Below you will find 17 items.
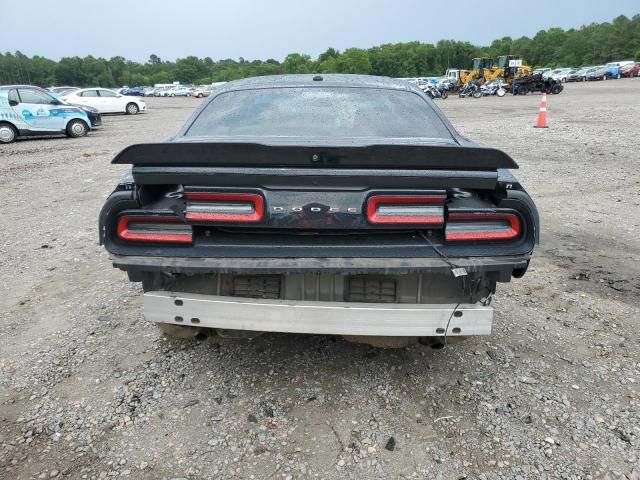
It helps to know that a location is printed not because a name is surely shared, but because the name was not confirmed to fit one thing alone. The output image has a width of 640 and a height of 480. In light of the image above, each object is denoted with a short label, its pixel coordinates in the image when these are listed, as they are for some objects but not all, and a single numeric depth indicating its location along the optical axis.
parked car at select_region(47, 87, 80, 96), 24.49
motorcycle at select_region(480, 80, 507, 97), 34.94
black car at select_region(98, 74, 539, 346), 2.21
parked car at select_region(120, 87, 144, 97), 62.11
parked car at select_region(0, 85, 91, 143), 13.29
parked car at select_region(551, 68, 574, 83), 53.83
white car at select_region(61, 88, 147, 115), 23.38
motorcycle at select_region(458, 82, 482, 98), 35.28
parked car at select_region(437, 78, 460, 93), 40.38
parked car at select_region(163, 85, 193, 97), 66.12
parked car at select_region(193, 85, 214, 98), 60.57
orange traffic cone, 13.86
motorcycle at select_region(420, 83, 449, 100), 34.81
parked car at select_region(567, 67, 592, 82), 54.83
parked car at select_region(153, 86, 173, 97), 66.74
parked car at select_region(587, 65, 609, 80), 53.97
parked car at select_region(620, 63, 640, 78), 53.56
